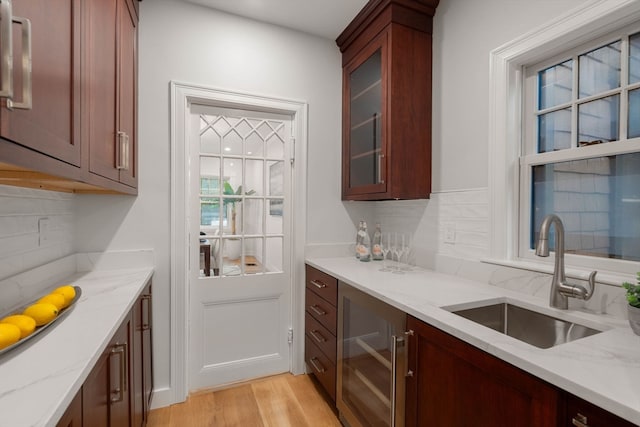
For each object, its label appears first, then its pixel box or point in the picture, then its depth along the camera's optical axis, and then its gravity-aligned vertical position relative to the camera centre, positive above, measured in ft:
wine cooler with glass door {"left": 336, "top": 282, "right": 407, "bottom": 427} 4.26 -2.37
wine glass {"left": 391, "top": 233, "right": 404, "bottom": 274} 6.48 -0.81
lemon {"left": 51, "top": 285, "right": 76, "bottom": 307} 3.71 -1.03
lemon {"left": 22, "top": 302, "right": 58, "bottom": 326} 3.08 -1.03
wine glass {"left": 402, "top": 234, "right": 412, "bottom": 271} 6.51 -0.97
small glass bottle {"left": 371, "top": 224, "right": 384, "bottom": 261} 7.58 -0.86
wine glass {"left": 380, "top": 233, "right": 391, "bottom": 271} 6.70 -0.89
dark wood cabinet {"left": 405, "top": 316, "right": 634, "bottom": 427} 2.43 -1.69
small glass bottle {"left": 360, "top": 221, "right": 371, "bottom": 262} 7.54 -0.86
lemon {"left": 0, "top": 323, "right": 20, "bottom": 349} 2.56 -1.05
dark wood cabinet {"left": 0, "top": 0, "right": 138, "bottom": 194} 2.05 +1.05
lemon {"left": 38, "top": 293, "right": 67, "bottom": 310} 3.45 -1.02
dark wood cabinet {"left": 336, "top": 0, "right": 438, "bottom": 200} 6.32 +2.44
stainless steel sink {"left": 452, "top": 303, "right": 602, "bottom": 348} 3.86 -1.52
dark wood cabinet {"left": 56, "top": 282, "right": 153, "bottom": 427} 2.55 -1.88
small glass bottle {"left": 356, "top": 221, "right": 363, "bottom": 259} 7.67 -0.73
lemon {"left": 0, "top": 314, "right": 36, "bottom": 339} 2.82 -1.05
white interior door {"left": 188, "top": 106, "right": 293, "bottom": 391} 7.07 -0.82
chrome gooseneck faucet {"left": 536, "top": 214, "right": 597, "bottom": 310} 3.73 -0.82
